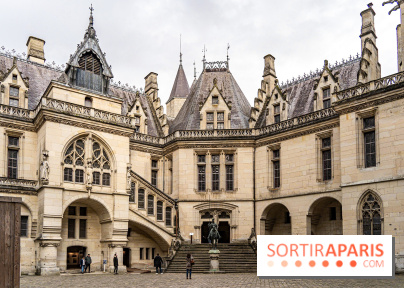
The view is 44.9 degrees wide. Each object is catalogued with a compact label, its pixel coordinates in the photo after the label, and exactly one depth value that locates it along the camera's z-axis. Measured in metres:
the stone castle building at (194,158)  29.97
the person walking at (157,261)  31.53
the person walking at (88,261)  32.12
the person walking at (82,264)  31.80
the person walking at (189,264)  25.69
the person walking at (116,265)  31.86
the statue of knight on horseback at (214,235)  32.72
